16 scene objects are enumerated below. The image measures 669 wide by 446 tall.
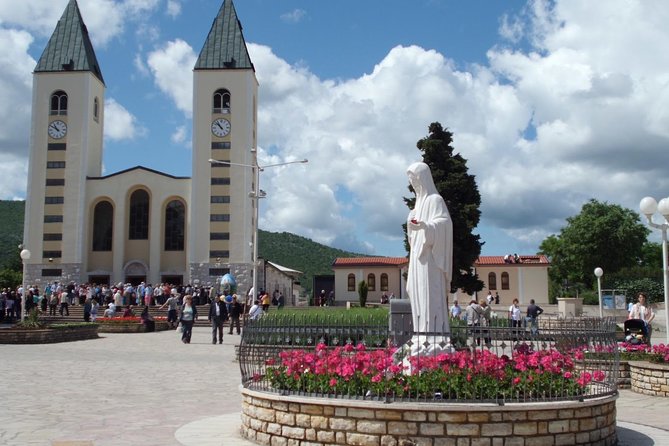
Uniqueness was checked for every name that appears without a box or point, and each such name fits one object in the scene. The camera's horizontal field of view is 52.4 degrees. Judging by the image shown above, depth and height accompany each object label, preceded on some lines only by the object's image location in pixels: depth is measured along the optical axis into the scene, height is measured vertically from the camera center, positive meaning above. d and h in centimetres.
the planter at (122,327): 2985 -119
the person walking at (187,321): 2394 -75
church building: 5191 +849
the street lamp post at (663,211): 1463 +189
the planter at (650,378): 1212 -145
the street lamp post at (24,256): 2656 +175
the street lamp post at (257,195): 3384 +524
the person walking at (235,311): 2689 -46
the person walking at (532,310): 2528 -43
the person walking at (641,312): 1770 -35
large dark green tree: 3756 +578
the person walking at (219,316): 2388 -58
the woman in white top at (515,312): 2506 -51
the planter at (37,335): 2358 -124
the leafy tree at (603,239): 6344 +556
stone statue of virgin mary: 912 +53
